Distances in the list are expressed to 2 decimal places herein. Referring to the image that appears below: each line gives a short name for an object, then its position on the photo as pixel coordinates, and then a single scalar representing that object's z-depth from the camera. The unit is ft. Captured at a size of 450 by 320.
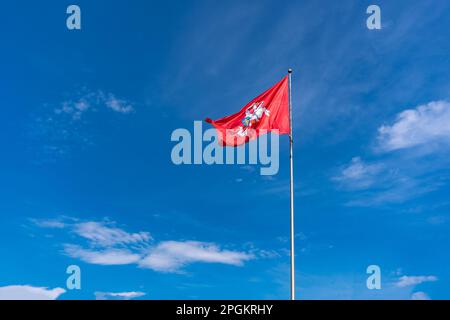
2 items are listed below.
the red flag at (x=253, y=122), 90.02
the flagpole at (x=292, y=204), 79.07
